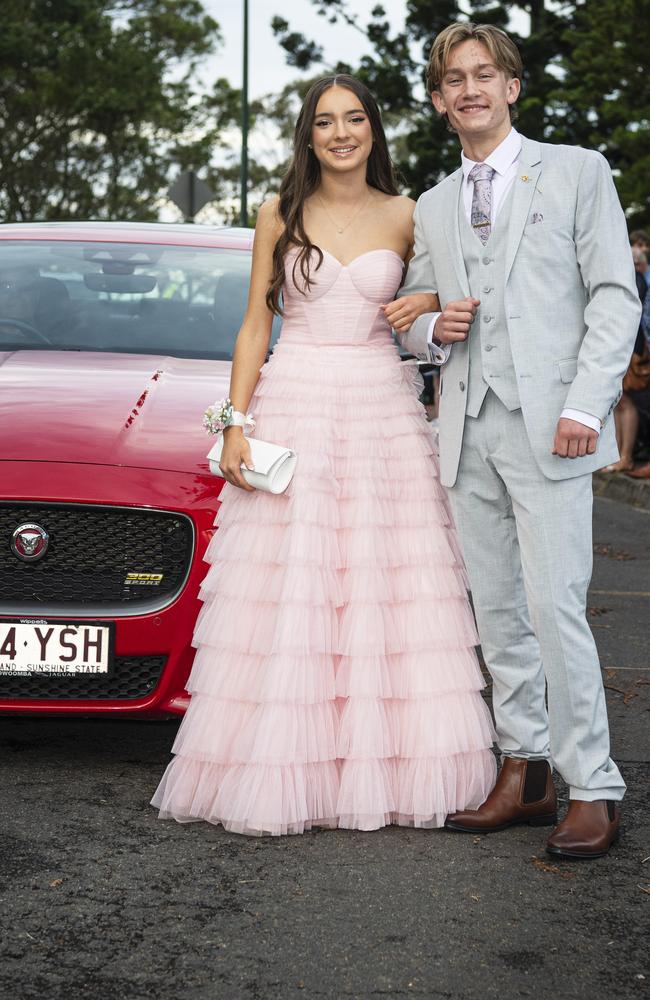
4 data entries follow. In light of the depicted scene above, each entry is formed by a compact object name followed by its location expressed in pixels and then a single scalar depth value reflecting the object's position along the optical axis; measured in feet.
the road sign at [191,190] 64.13
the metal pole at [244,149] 84.28
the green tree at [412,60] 82.33
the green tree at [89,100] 93.91
